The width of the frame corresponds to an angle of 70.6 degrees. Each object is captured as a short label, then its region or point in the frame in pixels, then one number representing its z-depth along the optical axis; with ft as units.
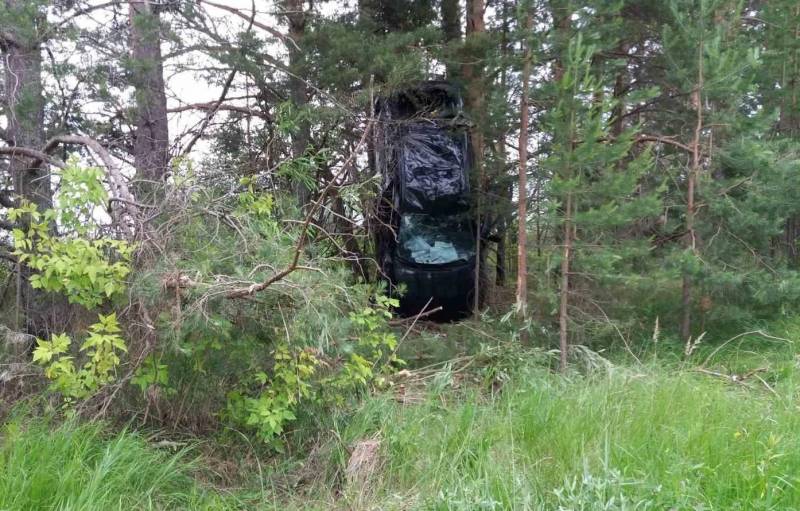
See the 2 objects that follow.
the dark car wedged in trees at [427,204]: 24.08
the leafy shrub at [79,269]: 10.02
